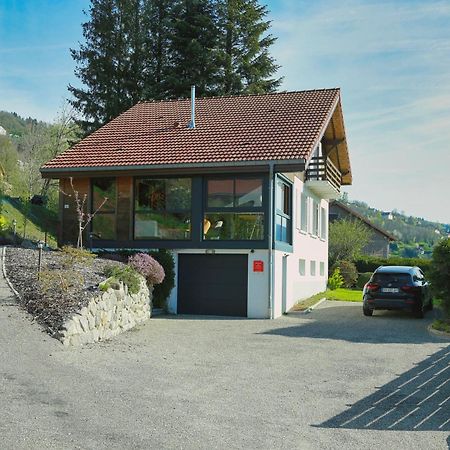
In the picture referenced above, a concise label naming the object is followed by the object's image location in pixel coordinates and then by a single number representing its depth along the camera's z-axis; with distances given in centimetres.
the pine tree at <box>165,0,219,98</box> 3725
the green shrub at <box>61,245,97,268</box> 1416
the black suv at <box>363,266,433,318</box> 1830
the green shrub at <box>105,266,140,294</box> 1493
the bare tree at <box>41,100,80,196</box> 4478
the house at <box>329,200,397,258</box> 5650
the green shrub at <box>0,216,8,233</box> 2309
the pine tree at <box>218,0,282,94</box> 3769
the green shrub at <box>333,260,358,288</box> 3575
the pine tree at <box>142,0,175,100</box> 3862
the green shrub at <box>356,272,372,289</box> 3697
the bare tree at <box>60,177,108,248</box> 2070
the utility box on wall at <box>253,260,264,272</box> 1872
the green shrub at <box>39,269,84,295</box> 1250
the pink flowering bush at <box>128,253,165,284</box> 1706
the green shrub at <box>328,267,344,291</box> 3192
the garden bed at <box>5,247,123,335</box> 1152
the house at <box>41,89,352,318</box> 1886
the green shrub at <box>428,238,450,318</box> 1583
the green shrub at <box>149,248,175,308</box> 1883
